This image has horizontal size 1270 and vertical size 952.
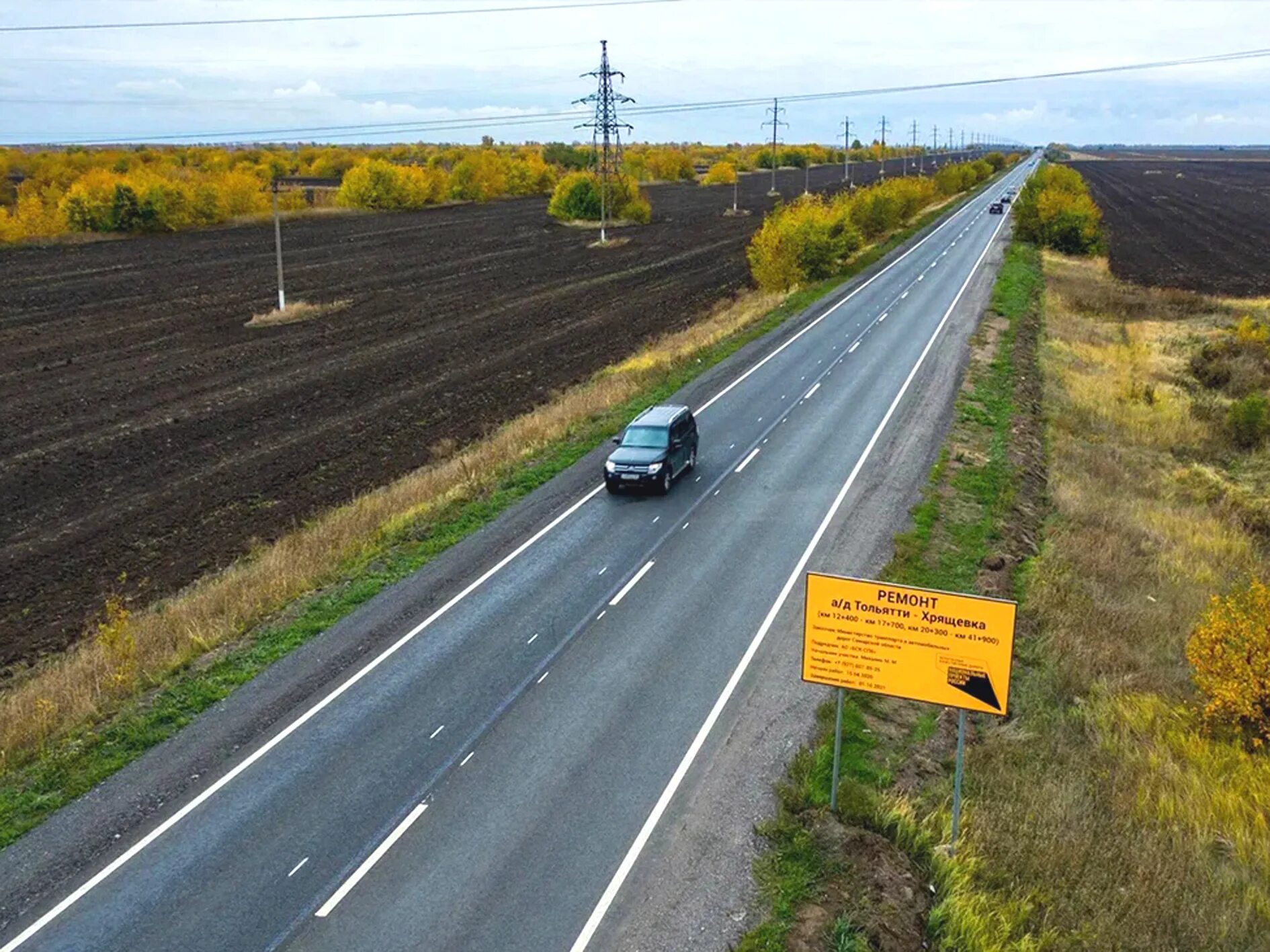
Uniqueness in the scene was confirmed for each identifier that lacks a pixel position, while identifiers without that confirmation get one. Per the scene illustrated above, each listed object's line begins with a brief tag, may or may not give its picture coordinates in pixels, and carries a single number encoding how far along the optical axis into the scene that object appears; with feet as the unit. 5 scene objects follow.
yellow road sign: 37.83
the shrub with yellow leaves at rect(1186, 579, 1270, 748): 49.11
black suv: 80.12
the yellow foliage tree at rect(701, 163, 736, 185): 528.22
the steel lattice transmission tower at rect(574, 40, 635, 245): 259.39
